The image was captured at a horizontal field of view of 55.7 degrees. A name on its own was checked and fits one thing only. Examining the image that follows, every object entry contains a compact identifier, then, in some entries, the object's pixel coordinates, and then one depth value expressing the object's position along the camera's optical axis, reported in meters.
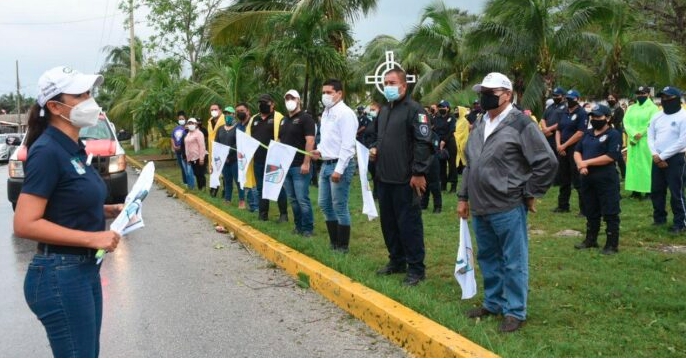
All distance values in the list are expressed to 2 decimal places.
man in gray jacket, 4.56
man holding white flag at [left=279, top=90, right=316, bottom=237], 8.30
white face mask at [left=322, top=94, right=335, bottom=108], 7.17
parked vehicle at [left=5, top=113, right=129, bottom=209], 9.57
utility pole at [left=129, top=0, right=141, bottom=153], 30.84
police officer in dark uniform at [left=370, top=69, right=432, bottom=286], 5.75
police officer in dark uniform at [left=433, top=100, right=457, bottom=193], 13.03
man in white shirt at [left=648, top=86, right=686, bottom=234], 7.79
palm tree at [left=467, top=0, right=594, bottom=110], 14.77
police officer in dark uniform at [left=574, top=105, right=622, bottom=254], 6.88
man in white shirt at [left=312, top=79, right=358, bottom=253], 6.98
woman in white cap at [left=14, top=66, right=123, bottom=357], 2.77
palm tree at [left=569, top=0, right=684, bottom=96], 14.98
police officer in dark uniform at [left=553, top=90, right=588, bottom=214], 9.64
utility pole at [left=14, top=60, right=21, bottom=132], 73.05
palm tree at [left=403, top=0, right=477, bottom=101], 19.20
